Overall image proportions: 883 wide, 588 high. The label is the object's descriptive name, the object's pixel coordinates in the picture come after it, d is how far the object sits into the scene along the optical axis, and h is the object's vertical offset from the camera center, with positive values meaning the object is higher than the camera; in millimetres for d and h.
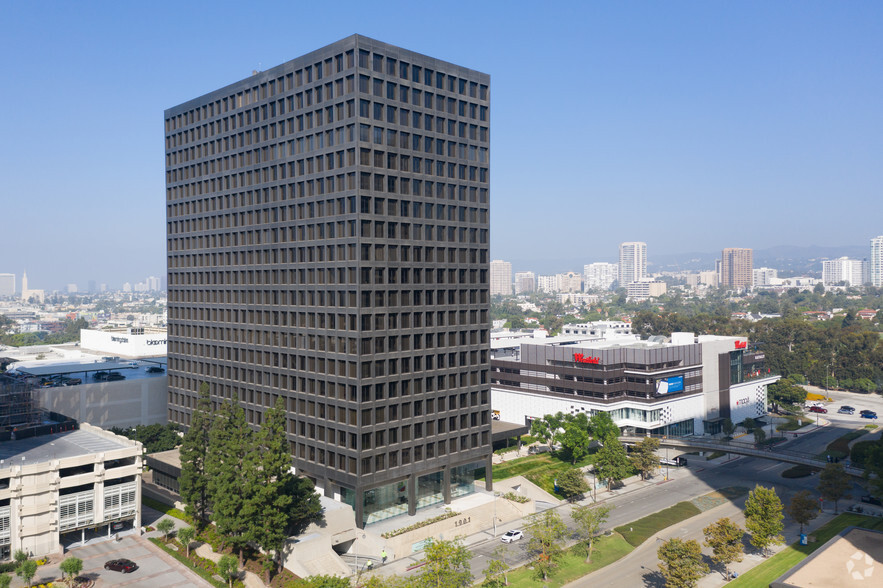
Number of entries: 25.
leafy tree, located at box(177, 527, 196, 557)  89812 -30986
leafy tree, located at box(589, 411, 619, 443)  137625 -27094
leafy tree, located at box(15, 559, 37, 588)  75875 -29879
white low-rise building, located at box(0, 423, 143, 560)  87062 -25958
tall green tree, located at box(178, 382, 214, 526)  95562 -23617
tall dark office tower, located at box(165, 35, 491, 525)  97438 +3769
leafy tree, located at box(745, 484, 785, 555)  94375 -31115
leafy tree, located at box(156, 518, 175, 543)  95500 -31745
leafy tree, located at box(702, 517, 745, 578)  88812 -32142
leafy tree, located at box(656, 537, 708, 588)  80500 -31615
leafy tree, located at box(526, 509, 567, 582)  89062 -33156
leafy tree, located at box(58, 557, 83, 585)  77000 -29925
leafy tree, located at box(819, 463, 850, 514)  110688 -30812
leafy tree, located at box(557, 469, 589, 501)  117375 -32424
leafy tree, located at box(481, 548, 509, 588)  81812 -34321
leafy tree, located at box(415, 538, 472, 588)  76256 -30674
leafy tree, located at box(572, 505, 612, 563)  95375 -31992
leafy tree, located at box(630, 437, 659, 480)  129250 -30981
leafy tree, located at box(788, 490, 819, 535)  101812 -31902
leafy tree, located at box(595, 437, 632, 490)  123375 -30774
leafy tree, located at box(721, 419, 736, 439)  166050 -32975
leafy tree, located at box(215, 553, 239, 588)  81875 -31912
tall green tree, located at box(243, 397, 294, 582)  82938 -23551
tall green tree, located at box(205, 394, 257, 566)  84000 -22531
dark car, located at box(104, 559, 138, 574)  85069 -32954
